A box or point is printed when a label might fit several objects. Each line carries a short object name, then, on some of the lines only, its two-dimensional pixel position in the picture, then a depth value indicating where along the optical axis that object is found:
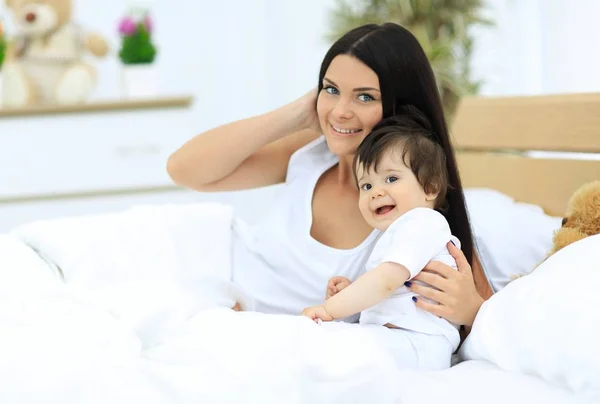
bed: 2.16
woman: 2.60
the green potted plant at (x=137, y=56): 4.68
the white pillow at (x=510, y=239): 2.85
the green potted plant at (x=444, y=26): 4.53
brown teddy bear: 2.62
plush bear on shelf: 4.52
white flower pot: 4.71
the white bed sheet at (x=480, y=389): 2.22
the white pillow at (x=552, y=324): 2.24
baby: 2.41
